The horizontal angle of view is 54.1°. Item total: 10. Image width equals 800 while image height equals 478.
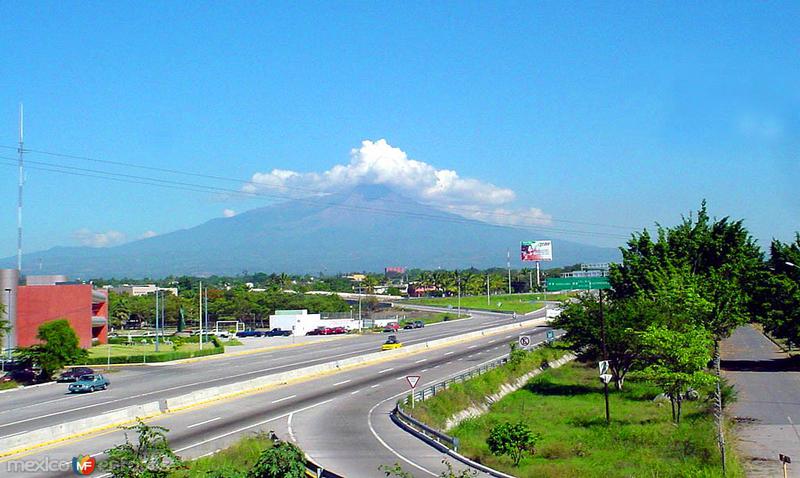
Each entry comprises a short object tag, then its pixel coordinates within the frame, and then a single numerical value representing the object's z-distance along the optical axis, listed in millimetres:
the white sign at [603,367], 38397
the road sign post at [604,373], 37550
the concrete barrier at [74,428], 26608
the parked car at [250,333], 107688
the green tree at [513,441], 27781
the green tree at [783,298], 52594
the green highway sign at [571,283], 45281
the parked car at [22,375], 57009
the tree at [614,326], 47688
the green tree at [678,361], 35344
